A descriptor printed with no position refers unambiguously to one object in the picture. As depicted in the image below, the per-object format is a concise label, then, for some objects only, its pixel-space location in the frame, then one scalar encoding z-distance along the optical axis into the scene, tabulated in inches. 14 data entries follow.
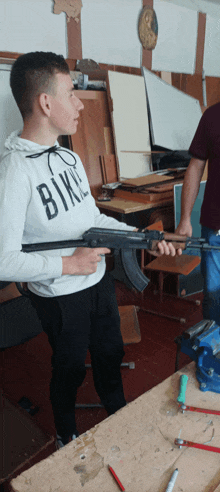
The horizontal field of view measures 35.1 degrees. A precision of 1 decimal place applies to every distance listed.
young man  41.7
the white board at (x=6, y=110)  105.1
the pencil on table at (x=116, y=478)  31.4
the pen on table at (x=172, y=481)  30.9
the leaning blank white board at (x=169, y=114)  144.6
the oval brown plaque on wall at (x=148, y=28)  152.2
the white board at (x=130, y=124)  130.2
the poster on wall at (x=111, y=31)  133.5
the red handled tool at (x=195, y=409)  39.1
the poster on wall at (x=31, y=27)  108.9
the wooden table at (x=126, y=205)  108.0
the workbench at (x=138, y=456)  31.9
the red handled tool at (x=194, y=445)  34.5
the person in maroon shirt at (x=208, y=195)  66.2
